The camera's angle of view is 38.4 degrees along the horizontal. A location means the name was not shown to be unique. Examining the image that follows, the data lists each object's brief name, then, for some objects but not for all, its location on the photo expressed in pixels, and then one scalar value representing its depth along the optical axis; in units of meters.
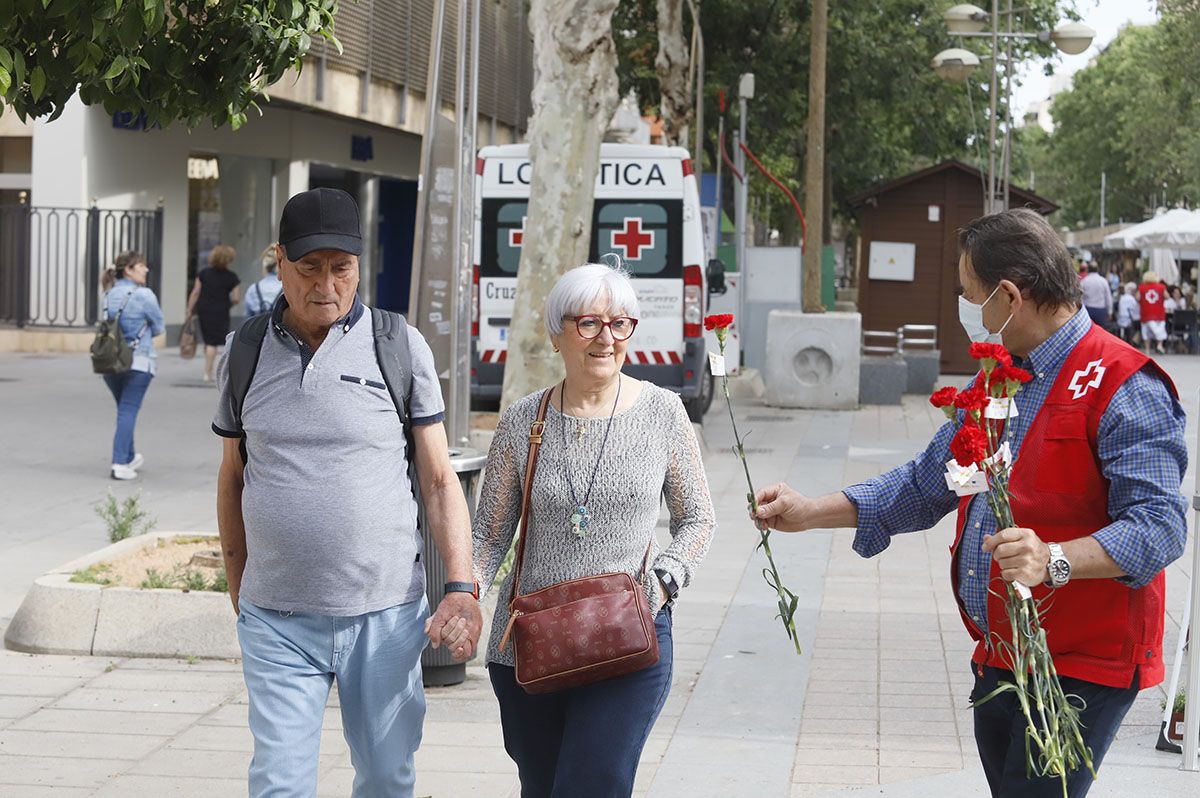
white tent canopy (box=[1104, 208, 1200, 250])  29.73
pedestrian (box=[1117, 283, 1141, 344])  34.94
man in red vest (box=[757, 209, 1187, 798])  3.06
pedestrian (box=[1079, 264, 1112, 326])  26.20
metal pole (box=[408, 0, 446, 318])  8.73
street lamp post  24.45
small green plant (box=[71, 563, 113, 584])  7.47
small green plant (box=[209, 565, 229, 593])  7.33
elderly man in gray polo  3.76
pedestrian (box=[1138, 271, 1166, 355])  32.84
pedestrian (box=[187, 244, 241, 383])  20.48
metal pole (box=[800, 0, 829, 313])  21.19
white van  16.28
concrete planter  7.16
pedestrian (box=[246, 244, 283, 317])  18.08
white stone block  20.11
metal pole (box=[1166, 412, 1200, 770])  5.54
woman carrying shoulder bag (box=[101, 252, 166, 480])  12.74
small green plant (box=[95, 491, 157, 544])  8.59
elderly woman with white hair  3.77
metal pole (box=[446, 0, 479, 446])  8.89
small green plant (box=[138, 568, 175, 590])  7.36
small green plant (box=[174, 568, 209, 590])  7.34
